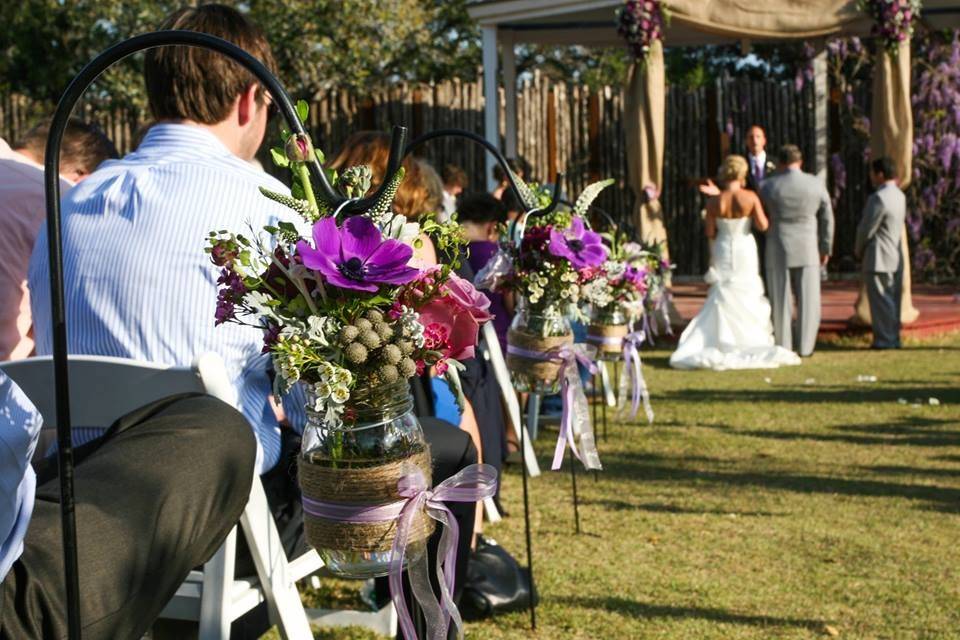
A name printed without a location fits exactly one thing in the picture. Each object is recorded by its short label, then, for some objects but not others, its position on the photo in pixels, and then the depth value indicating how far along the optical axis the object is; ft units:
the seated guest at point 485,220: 20.04
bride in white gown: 35.42
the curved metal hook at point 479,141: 10.37
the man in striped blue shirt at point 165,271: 8.74
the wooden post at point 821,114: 53.31
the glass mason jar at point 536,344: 13.99
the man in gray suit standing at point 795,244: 35.70
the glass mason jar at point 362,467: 6.36
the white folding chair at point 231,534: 7.88
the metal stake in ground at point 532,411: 23.41
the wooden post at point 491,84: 42.93
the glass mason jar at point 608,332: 20.21
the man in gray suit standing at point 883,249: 36.04
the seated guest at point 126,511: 5.16
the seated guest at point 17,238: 11.66
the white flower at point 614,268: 17.02
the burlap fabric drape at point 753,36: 37.22
